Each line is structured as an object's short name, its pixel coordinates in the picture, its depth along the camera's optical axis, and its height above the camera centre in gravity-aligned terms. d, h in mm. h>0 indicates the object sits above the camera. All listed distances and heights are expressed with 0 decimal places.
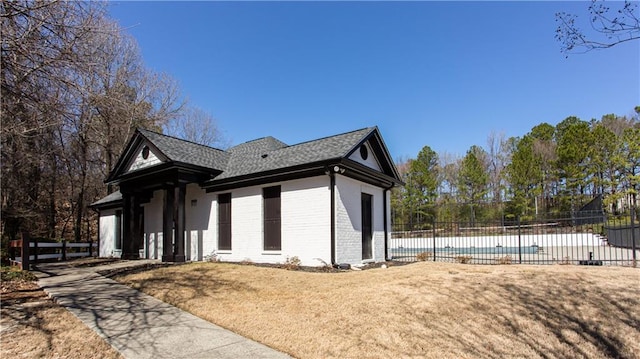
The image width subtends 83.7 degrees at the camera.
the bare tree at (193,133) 33969 +6786
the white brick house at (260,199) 11609 +130
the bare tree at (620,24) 4280 +2149
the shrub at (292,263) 11411 -1992
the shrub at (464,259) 13584 -2268
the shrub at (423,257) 14805 -2357
